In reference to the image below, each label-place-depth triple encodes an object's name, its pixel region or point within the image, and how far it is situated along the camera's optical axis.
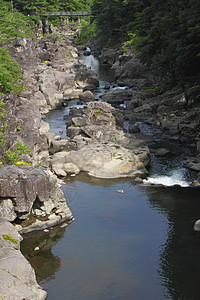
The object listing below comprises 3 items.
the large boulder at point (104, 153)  27.93
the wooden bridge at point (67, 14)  106.20
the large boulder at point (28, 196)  19.41
